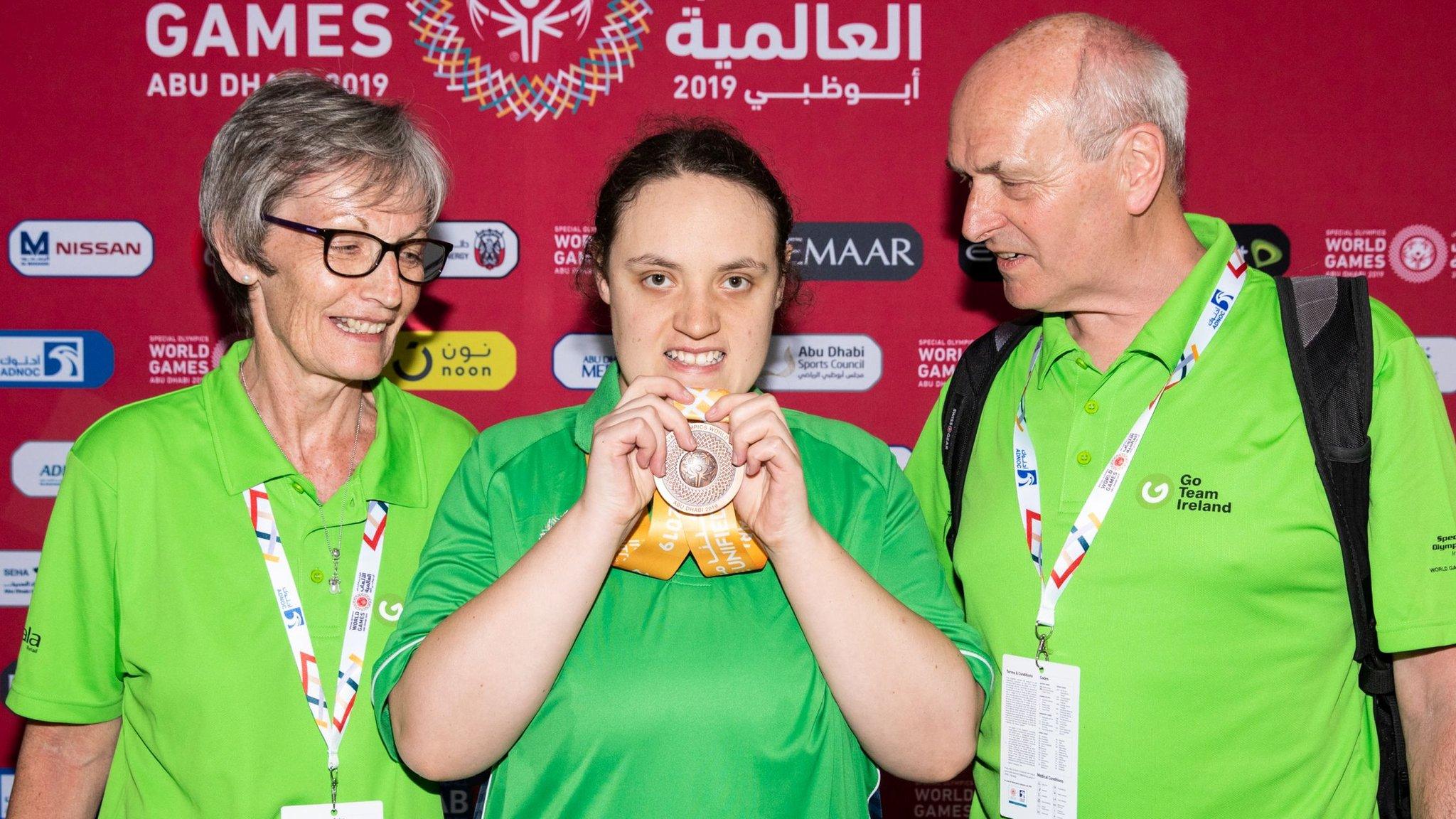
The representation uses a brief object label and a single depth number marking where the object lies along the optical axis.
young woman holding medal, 1.43
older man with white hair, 1.76
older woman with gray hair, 1.76
